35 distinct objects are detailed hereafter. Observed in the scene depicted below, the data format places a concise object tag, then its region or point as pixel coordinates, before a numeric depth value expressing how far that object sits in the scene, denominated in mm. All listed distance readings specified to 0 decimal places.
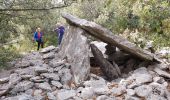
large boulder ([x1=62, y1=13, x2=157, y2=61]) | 5346
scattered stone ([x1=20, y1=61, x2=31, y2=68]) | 5914
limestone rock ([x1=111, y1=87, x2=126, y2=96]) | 4746
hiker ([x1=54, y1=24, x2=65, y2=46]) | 7746
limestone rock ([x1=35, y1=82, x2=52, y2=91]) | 4856
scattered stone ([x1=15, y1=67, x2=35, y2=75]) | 5408
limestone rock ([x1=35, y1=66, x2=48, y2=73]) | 5288
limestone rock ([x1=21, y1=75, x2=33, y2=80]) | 5135
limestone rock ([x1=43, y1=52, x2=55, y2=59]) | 6374
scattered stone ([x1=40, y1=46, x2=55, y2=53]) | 6918
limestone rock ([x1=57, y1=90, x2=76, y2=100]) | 4611
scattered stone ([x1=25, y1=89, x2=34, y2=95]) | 4753
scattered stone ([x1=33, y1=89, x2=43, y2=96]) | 4747
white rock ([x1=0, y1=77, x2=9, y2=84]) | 5082
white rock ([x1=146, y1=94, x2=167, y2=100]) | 4654
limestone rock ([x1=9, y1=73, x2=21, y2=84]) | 5017
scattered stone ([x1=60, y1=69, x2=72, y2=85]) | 5101
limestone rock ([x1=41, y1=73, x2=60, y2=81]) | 5135
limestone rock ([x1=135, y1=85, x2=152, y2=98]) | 4722
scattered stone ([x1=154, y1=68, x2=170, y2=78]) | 5307
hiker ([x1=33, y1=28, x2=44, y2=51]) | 7982
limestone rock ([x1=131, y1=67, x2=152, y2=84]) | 5051
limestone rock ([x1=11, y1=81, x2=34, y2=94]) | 4814
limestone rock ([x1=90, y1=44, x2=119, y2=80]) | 5453
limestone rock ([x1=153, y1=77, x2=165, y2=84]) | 5111
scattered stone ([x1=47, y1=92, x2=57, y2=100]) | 4593
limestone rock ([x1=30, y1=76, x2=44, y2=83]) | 5017
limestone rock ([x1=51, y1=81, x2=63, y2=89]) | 4936
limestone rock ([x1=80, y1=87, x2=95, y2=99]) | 4648
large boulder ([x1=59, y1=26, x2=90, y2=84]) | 5143
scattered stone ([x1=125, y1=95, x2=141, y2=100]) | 4607
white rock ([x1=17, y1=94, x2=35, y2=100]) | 4430
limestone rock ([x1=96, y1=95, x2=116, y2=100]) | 4572
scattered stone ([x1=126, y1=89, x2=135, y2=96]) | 4717
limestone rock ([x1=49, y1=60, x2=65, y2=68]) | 5592
